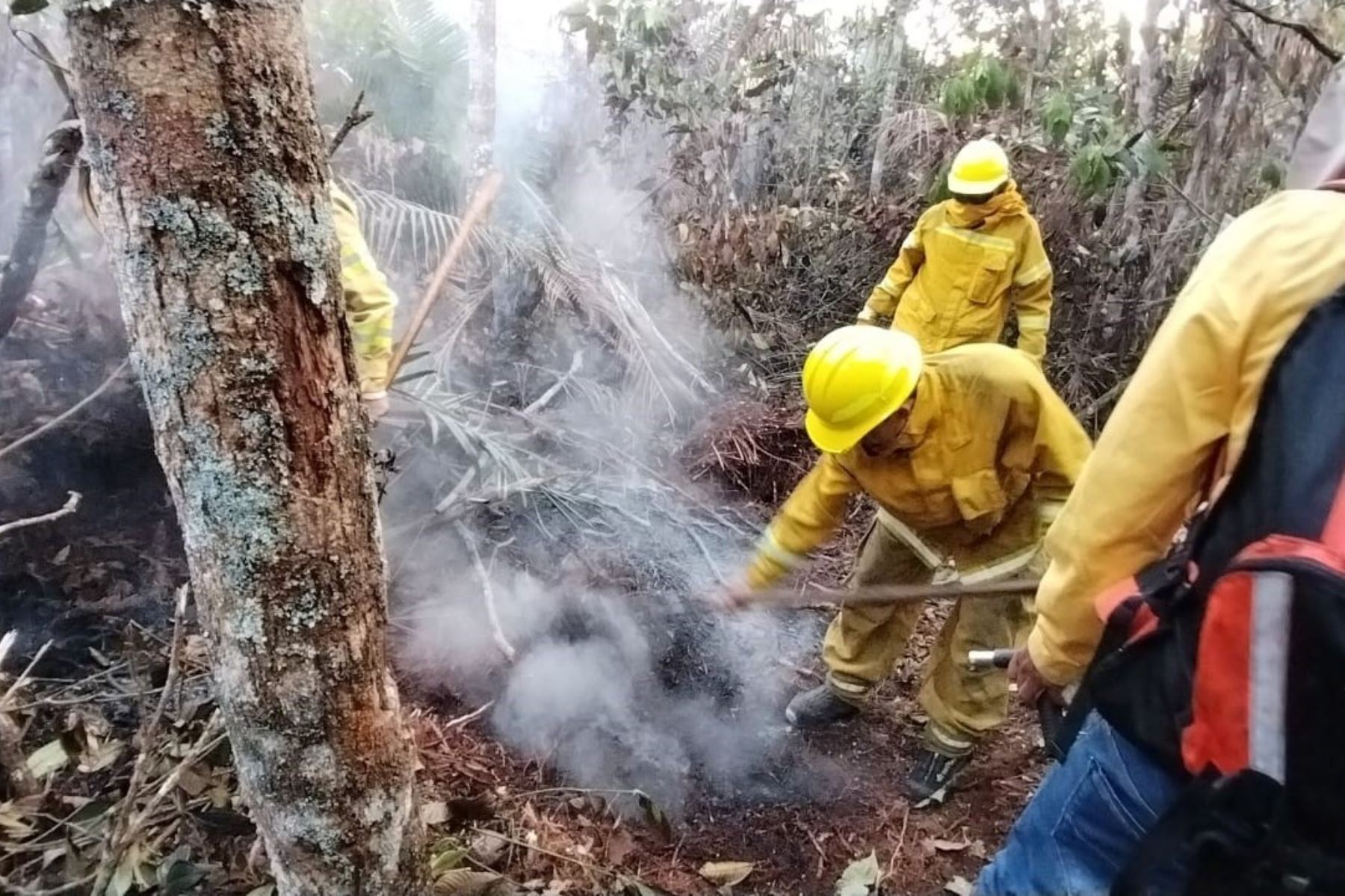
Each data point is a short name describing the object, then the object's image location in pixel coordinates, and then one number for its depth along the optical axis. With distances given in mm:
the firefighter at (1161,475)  1232
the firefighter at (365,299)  3119
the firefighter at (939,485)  2574
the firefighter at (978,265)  4250
